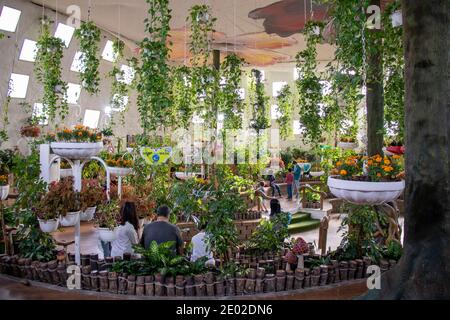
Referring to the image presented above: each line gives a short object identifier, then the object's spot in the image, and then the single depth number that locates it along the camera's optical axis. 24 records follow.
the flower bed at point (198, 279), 3.86
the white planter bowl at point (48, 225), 4.51
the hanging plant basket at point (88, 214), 5.13
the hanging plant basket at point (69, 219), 4.57
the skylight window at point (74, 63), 13.98
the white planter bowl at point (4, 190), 6.05
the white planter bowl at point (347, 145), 10.59
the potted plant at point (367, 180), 3.49
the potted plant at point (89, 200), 4.68
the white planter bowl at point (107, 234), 4.88
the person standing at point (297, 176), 13.17
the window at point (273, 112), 21.29
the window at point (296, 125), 21.86
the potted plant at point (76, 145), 4.90
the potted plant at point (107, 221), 4.89
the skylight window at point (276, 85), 21.69
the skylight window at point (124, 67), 16.84
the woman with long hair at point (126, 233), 4.81
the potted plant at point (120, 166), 7.10
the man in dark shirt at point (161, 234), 4.56
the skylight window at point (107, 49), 15.05
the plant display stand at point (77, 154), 4.61
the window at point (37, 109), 12.22
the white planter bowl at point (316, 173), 12.98
